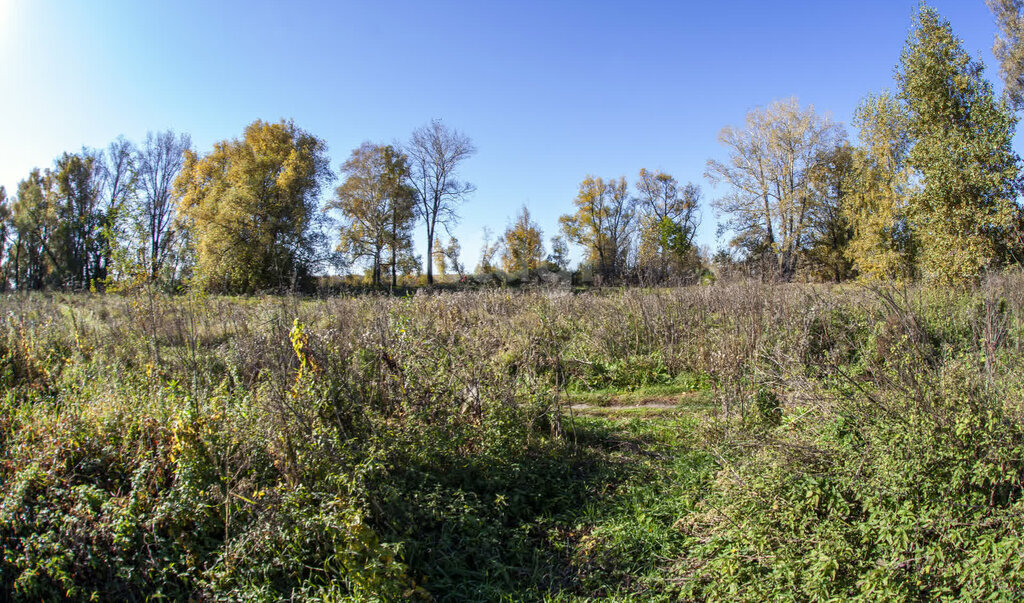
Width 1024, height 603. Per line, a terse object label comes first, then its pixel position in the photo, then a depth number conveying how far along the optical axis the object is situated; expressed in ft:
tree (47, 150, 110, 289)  135.03
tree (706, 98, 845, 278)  110.52
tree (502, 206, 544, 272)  165.99
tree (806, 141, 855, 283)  109.81
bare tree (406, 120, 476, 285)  136.36
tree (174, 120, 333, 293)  91.25
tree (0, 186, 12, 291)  147.74
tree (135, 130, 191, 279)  143.95
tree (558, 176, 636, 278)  167.12
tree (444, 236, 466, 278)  144.56
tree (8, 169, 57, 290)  139.44
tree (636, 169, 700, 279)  146.10
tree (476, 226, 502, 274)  152.63
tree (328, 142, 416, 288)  125.49
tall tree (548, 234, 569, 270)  168.04
